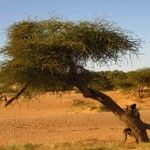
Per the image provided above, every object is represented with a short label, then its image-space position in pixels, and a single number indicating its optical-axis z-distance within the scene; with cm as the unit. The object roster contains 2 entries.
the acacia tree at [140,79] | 6259
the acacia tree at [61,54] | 1938
